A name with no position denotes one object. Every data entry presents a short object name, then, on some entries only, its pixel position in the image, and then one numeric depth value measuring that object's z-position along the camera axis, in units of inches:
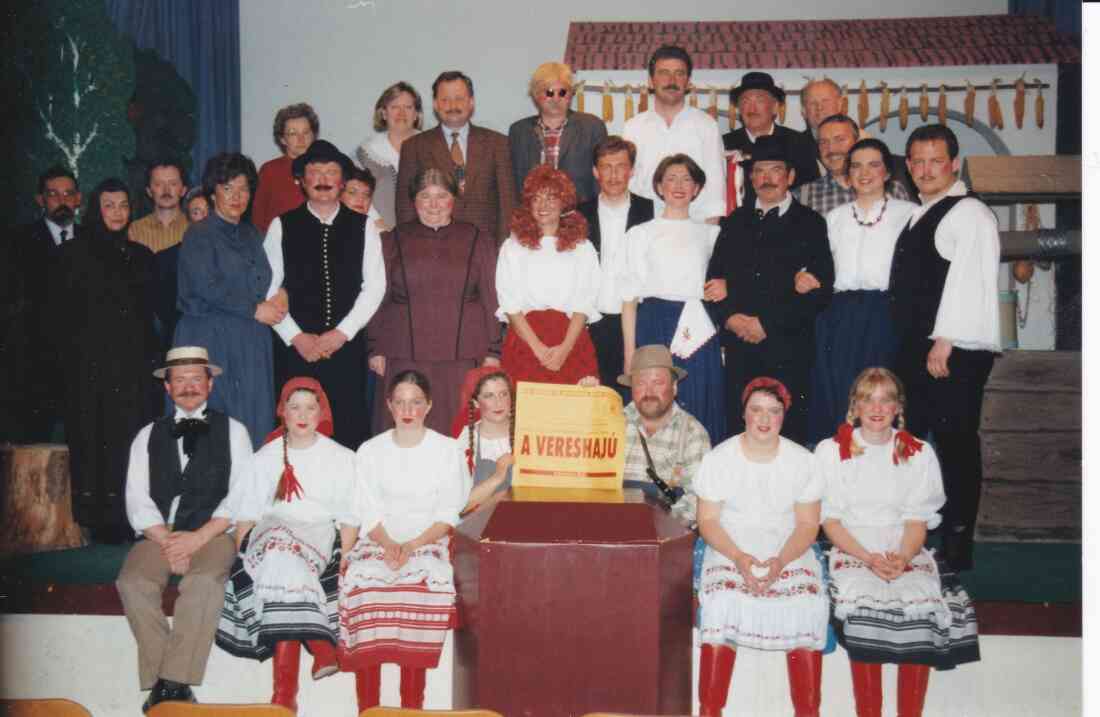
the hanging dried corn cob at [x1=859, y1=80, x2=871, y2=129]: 267.0
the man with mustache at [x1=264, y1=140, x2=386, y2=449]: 176.7
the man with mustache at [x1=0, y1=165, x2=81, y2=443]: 190.2
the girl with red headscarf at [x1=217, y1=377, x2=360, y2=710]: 140.5
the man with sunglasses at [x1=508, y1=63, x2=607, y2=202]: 188.2
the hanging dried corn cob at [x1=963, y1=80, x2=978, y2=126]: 263.4
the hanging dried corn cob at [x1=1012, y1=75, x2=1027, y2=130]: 246.4
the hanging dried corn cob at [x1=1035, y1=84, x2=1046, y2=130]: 247.3
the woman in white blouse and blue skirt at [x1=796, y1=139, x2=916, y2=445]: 168.4
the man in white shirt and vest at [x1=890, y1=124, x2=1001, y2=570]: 160.7
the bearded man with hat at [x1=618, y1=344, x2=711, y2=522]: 153.5
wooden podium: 109.7
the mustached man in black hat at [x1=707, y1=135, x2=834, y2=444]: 170.6
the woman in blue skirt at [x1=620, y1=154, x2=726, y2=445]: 172.4
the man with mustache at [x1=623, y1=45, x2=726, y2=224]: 189.0
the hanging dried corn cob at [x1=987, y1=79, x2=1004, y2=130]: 253.3
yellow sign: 127.3
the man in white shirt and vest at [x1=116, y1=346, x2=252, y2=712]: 140.1
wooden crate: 175.2
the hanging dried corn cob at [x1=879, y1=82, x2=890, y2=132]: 267.6
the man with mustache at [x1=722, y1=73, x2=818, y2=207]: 192.2
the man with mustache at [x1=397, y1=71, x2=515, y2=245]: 189.6
